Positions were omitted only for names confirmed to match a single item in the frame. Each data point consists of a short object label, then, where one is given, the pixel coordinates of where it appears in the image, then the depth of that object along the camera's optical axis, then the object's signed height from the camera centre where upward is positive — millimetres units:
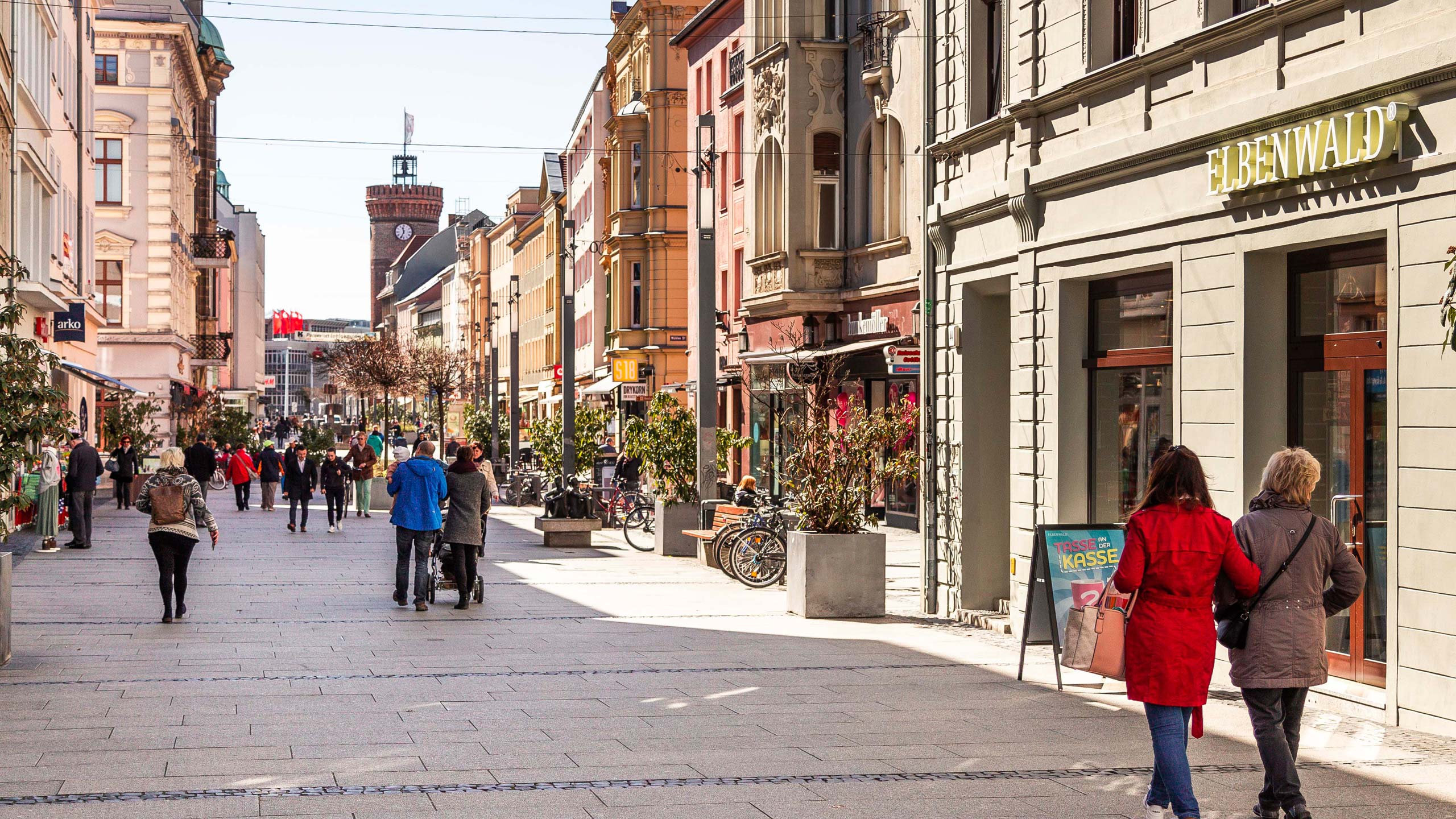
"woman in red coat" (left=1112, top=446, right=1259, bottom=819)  6914 -793
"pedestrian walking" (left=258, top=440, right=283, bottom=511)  38375 -1686
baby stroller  16969 -1730
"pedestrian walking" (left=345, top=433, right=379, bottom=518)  35156 -1464
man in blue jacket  16531 -963
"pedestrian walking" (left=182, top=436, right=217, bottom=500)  33000 -1225
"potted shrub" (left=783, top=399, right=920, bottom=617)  15562 -1198
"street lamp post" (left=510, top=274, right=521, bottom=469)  43062 +243
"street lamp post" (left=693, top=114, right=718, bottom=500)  22938 +634
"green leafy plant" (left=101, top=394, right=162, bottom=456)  38281 -563
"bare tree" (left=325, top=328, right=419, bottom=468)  88250 +1453
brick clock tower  173250 +18256
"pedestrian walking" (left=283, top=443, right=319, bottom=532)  30484 -1531
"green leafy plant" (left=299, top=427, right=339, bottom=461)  52781 -1321
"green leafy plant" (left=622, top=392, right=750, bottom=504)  24156 -672
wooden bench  21156 -1670
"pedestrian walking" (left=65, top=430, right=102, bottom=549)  24188 -1210
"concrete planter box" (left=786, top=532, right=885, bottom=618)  15539 -1578
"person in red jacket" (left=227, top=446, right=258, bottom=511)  37906 -1681
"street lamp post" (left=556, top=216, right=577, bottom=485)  29844 +504
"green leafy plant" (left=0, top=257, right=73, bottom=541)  12789 -26
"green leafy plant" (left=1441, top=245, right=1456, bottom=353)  8445 +446
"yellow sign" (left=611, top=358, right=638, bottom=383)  54250 +843
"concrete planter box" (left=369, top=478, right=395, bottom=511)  38344 -2219
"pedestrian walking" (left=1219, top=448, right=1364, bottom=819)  7121 -858
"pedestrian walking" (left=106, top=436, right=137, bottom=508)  35094 -1405
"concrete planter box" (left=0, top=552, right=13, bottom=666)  12148 -1487
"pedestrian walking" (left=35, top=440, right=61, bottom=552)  23906 -1432
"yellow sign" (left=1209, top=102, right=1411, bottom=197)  9594 +1473
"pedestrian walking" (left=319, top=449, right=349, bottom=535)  30234 -1493
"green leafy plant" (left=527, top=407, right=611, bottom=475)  33062 -784
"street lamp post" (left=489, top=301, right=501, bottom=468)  48688 -541
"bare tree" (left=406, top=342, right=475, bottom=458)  82062 +1427
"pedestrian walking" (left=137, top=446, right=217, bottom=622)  15133 -1043
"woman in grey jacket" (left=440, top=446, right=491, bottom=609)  16422 -1084
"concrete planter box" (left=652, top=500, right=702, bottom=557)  24469 -1849
